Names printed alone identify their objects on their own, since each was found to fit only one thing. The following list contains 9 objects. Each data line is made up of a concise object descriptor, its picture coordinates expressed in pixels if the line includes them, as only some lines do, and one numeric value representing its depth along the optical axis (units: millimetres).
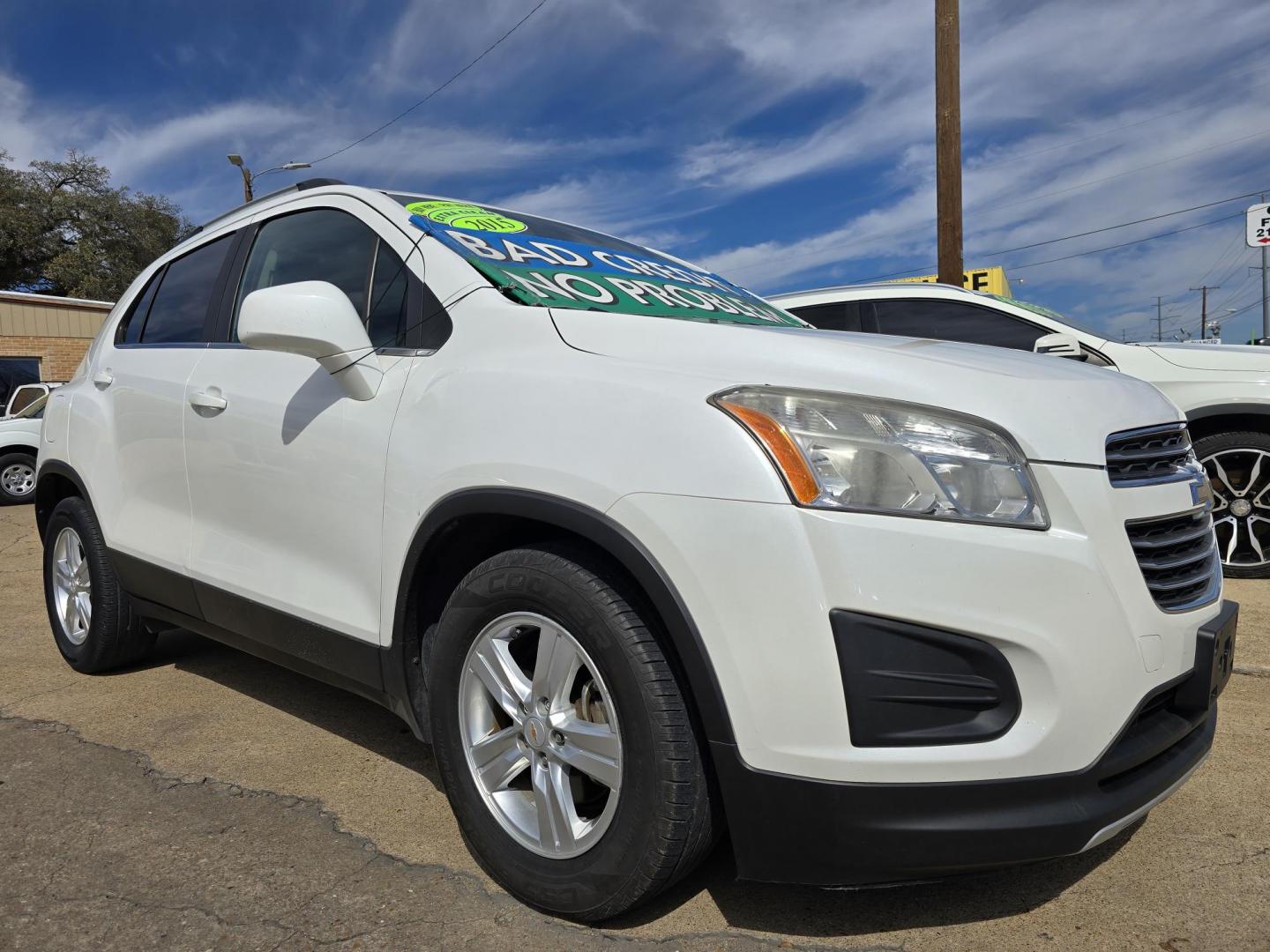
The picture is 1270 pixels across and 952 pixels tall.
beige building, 21516
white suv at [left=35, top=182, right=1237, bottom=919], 1614
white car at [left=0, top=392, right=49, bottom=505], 12094
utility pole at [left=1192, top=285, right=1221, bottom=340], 82119
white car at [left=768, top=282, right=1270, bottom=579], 4957
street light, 19531
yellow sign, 14797
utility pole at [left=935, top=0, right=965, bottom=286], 8547
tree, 31031
